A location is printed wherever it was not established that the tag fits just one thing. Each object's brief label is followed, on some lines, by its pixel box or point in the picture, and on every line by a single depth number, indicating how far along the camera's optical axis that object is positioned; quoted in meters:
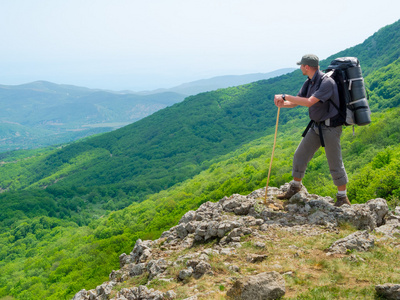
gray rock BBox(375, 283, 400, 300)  4.35
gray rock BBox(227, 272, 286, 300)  5.05
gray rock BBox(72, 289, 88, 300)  9.07
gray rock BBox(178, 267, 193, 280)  6.51
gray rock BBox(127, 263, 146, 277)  8.09
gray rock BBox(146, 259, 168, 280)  7.22
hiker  6.86
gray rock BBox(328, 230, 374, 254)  6.10
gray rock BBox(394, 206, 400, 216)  7.89
